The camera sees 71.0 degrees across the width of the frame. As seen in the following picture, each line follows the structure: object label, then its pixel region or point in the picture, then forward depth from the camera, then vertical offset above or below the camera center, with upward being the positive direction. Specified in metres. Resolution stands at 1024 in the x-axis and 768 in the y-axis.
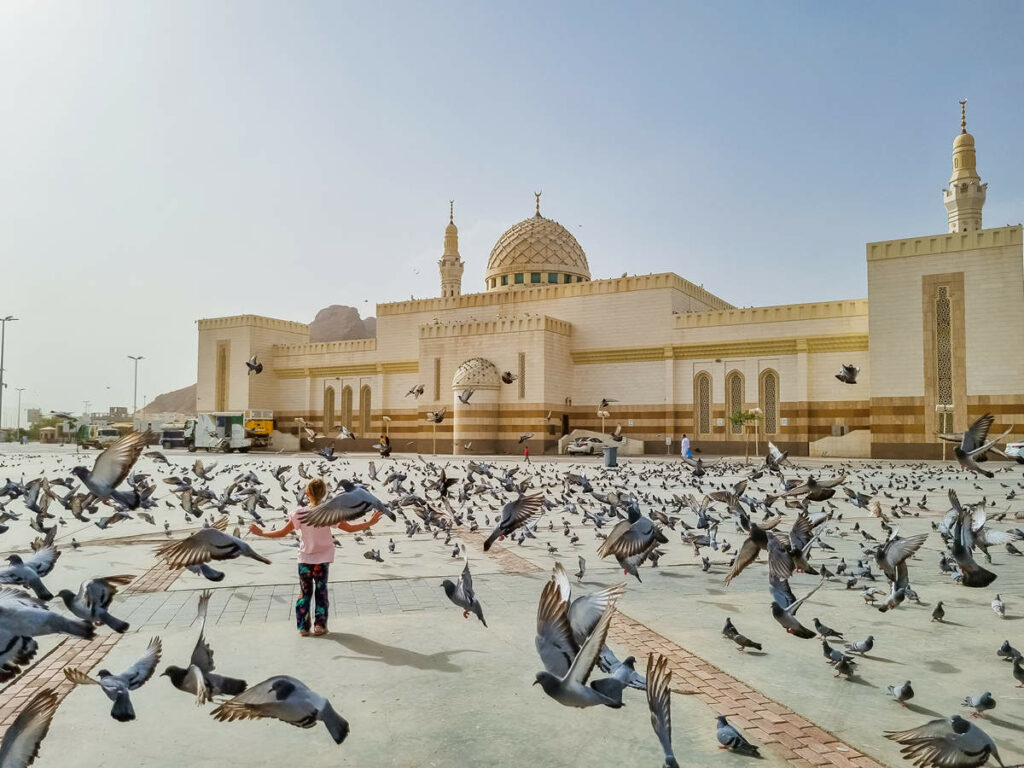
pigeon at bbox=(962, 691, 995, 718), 4.38 -1.72
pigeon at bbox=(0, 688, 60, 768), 2.86 -1.28
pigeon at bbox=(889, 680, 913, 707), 4.63 -1.75
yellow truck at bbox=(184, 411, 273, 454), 50.12 -0.77
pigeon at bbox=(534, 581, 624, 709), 2.97 -1.05
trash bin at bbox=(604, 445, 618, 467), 29.86 -1.41
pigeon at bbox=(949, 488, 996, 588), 6.26 -1.15
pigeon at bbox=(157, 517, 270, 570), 4.68 -0.84
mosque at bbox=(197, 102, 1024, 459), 38.03 +4.22
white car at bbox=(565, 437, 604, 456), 44.19 -1.51
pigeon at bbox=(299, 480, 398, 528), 5.08 -0.62
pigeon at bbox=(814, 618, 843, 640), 5.62 -1.63
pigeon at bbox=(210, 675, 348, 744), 3.21 -1.28
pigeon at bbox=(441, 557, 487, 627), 5.20 -1.27
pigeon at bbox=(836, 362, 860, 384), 14.20 +0.99
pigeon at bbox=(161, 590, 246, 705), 3.90 -1.44
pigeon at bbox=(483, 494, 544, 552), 5.55 -0.72
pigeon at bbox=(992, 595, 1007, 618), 6.61 -1.70
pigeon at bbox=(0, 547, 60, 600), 4.83 -1.07
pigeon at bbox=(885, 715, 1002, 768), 3.28 -1.50
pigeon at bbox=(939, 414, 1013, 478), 7.51 -0.21
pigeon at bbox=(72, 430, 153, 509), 5.57 -0.34
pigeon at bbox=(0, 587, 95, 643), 3.27 -0.94
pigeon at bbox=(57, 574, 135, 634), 4.52 -1.16
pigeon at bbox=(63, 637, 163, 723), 4.00 -1.52
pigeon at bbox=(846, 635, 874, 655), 5.45 -1.70
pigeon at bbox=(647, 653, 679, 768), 3.10 -1.21
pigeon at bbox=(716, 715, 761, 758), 3.92 -1.74
